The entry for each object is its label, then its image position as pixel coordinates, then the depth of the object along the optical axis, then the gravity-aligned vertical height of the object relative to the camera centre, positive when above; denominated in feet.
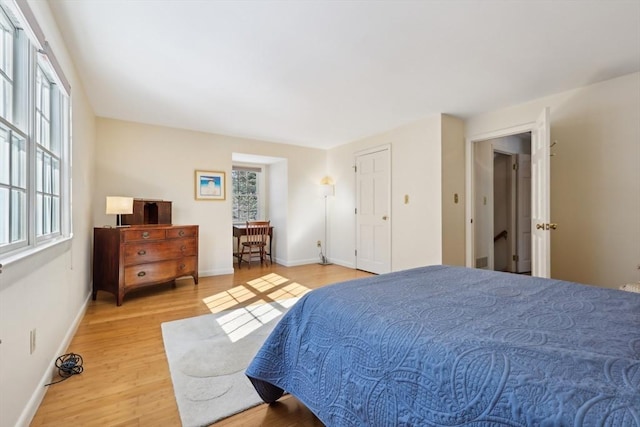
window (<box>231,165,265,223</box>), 21.27 +1.53
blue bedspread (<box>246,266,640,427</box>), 2.17 -1.30
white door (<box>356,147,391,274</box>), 15.21 +0.18
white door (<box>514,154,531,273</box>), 16.38 +0.06
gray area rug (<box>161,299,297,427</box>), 5.20 -3.40
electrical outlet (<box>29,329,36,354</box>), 5.01 -2.22
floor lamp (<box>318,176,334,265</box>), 18.84 +1.46
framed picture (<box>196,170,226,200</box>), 15.25 +1.58
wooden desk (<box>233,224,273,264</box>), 17.76 -1.07
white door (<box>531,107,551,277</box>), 9.46 +0.55
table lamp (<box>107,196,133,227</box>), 11.05 +0.38
